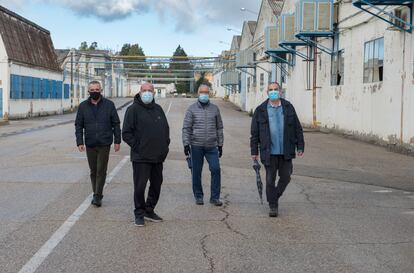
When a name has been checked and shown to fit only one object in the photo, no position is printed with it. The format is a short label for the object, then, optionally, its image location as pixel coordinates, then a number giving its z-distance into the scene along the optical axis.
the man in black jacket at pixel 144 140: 7.57
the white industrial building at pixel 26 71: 39.06
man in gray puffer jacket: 8.77
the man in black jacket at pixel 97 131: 8.65
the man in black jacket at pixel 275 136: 8.07
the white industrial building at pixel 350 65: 18.33
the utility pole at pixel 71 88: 57.53
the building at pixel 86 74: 61.12
